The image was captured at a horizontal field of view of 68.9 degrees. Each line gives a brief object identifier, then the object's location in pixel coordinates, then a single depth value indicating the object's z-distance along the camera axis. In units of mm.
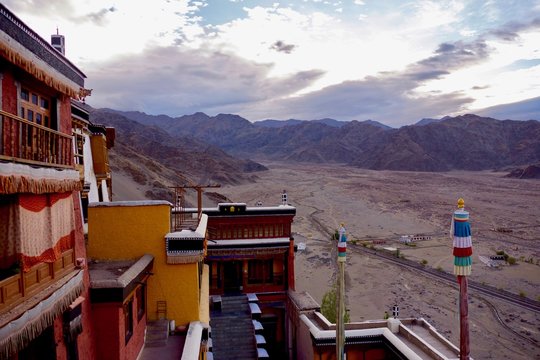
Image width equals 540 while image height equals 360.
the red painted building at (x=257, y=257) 19047
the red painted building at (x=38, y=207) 5043
